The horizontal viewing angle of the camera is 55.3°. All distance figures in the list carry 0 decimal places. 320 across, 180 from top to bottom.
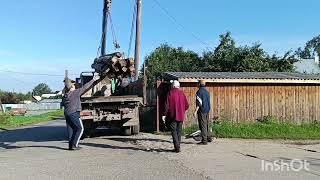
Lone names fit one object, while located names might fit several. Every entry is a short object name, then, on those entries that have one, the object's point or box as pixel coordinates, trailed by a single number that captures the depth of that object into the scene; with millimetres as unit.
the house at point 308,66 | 26252
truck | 9061
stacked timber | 8950
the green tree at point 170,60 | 21975
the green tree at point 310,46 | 58930
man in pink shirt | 6970
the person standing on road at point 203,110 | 7805
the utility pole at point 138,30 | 14423
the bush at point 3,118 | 19343
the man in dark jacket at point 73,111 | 7495
